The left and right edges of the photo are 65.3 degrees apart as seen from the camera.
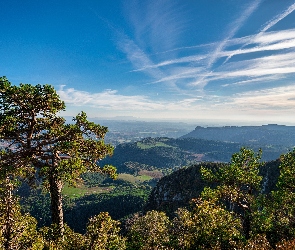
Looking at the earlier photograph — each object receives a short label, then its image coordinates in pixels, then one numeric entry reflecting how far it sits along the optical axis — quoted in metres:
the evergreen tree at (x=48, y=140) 19.22
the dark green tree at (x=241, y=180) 26.70
